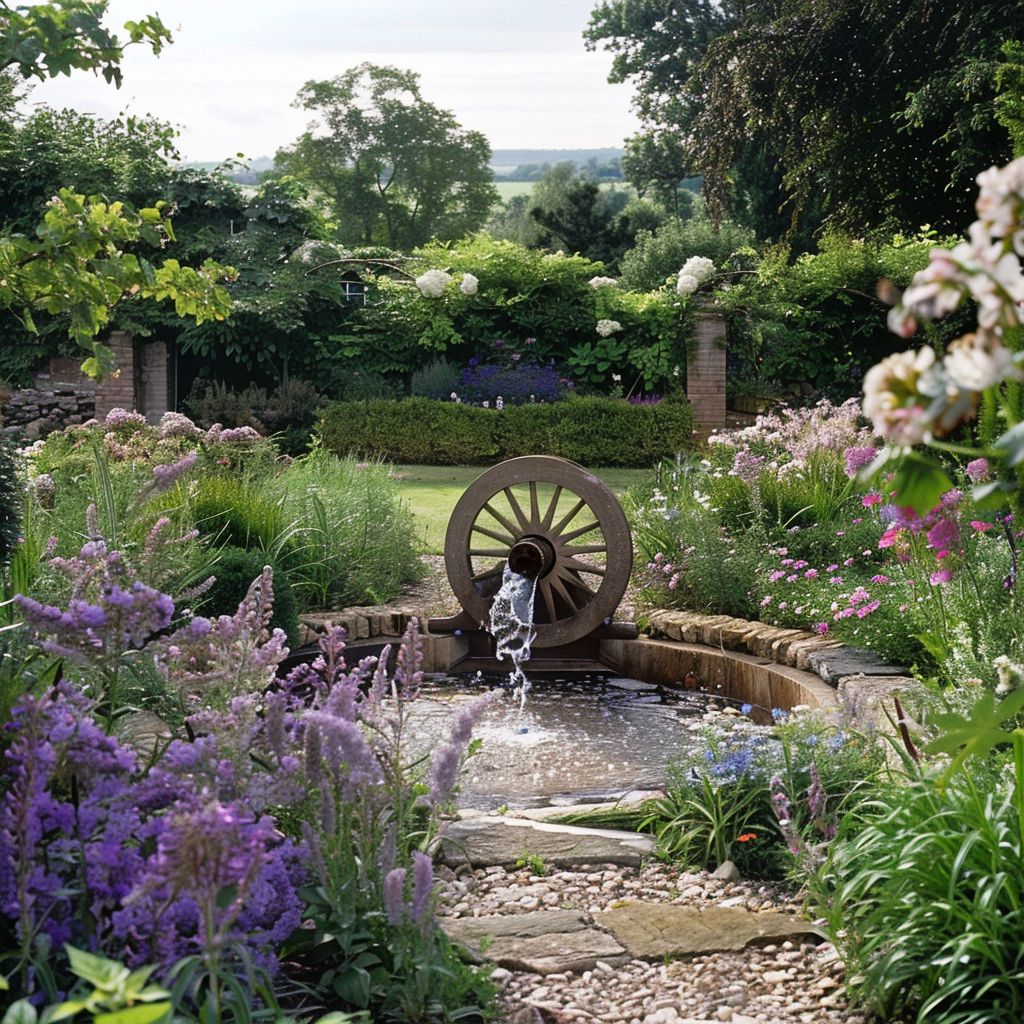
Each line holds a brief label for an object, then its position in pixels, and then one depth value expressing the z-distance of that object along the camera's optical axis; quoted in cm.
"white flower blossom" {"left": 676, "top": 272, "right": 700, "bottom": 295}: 1359
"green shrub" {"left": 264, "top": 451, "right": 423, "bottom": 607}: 653
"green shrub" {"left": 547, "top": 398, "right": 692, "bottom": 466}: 1274
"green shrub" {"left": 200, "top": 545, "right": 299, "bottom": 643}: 536
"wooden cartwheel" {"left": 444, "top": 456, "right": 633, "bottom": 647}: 618
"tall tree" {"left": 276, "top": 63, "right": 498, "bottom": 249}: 4469
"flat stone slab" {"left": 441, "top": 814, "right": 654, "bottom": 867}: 348
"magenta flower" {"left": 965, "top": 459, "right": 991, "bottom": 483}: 372
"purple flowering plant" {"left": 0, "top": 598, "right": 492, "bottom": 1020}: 177
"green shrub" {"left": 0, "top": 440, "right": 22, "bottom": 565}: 387
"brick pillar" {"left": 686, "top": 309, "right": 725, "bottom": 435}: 1363
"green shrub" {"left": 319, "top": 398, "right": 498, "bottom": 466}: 1289
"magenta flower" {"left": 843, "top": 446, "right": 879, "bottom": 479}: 451
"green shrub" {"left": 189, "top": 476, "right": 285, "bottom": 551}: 608
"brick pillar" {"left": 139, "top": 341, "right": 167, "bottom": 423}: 1459
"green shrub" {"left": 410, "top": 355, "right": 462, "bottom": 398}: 1387
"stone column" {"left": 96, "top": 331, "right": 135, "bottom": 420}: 1433
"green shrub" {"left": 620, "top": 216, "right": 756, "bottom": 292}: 2008
